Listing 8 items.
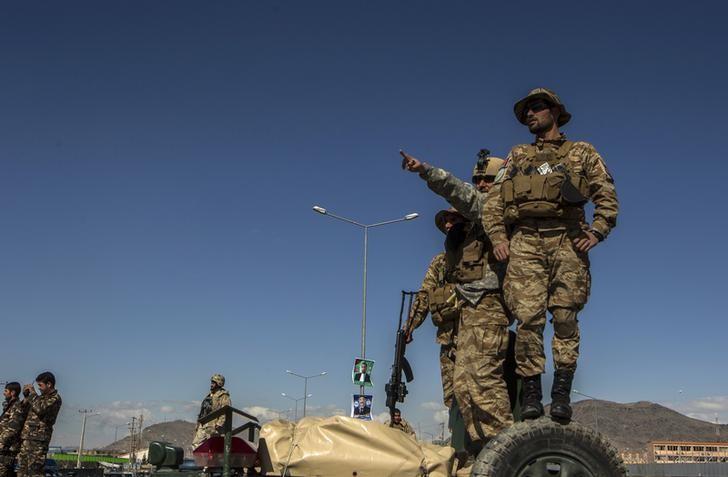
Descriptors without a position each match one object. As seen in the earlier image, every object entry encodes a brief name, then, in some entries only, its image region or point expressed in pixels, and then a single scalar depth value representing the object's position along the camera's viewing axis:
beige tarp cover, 4.24
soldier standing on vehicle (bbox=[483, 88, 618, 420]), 4.87
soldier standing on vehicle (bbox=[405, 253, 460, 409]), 7.46
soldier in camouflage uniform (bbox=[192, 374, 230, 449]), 12.85
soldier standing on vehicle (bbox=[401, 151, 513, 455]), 5.20
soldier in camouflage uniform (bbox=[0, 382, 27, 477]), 9.91
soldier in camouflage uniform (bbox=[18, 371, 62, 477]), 9.46
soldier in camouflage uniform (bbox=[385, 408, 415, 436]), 11.50
